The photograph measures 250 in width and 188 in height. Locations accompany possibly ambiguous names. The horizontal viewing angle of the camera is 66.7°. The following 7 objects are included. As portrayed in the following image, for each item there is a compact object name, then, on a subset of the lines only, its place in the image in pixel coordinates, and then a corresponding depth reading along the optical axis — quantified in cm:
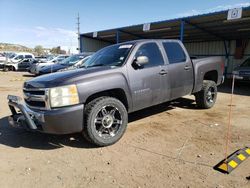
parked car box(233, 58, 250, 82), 926
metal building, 1110
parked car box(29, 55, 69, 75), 1593
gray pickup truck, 305
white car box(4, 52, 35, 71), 2034
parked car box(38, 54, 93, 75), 1078
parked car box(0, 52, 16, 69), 2045
